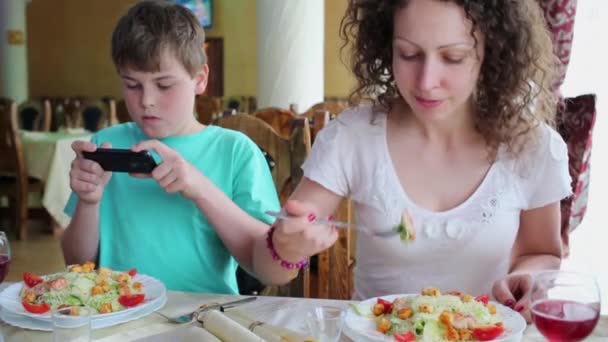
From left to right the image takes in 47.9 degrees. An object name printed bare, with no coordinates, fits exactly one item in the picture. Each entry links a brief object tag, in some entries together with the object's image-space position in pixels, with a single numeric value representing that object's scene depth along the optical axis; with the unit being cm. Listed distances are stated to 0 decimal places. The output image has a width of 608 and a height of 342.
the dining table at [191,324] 104
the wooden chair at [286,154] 173
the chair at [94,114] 667
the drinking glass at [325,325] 95
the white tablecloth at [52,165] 492
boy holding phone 140
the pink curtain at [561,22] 213
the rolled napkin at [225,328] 96
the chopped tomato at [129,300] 113
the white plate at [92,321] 108
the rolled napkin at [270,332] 97
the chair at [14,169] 507
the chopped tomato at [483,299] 107
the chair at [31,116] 724
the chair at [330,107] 359
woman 130
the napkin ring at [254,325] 104
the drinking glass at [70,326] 91
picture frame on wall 1046
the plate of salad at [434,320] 97
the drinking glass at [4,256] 116
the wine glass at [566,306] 91
